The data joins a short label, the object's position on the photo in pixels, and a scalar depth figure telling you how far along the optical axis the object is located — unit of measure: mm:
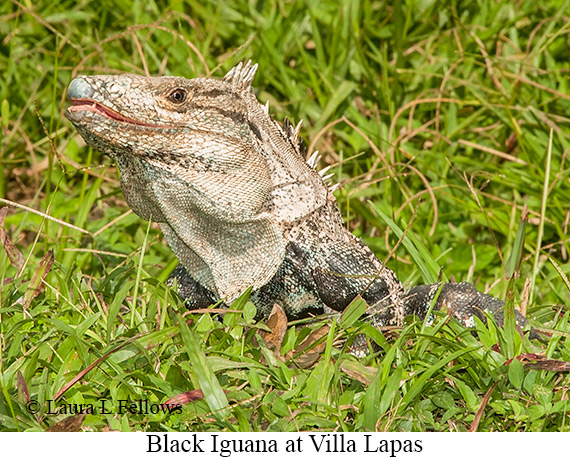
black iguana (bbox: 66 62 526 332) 7086
